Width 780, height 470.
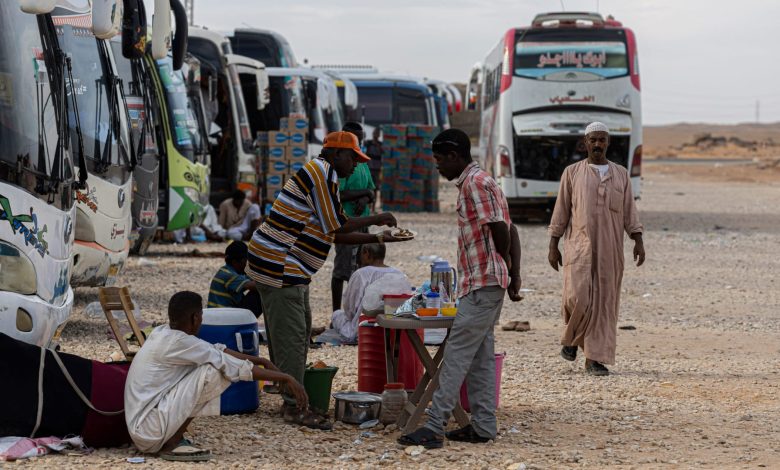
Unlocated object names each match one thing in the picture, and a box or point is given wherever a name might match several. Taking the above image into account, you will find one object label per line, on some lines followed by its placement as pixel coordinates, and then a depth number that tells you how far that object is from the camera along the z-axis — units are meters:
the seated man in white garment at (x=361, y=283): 15.75
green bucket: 12.31
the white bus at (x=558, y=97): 38.38
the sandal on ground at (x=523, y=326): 18.84
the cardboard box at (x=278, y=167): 36.18
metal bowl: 12.10
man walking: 14.96
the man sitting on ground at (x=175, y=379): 10.38
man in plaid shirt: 11.13
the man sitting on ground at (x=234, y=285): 15.38
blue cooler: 12.26
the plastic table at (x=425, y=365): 11.39
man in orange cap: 11.79
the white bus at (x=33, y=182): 11.75
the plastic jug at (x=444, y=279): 11.93
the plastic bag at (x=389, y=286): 14.65
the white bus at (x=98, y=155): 17.85
